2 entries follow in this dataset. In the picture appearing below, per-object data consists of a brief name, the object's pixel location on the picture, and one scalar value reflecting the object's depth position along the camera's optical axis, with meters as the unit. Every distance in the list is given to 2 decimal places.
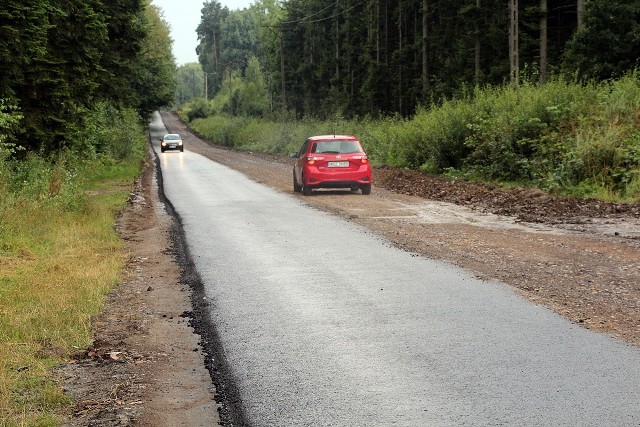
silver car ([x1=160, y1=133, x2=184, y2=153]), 70.31
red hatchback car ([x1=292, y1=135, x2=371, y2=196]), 23.94
